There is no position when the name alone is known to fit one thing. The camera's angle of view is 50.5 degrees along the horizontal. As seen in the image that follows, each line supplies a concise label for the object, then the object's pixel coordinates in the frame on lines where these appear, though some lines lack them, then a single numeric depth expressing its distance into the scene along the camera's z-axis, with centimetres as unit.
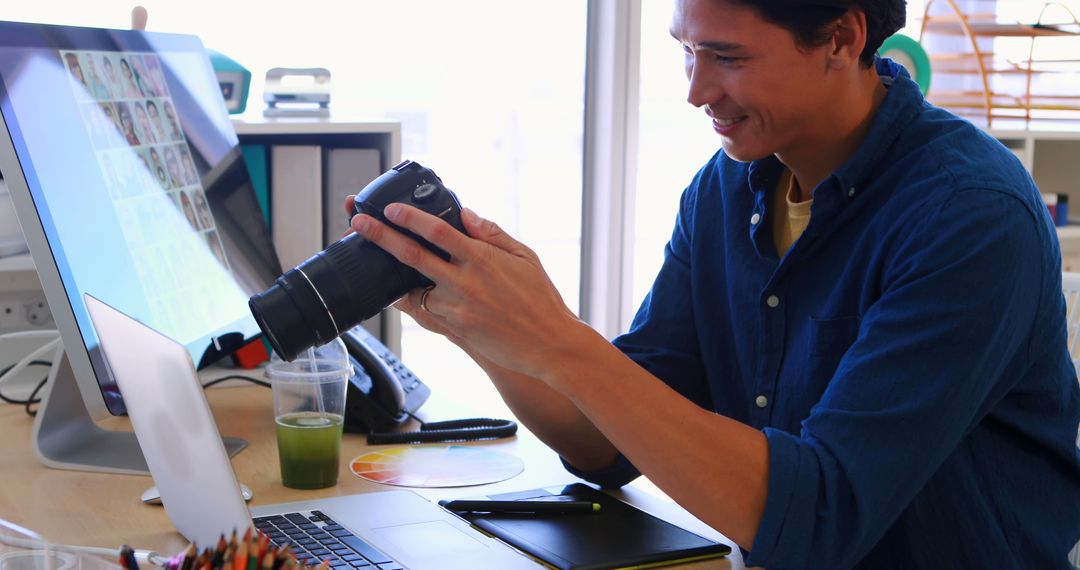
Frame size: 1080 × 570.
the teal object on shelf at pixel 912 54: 255
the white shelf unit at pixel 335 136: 175
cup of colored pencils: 57
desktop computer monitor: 107
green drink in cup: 114
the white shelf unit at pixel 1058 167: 275
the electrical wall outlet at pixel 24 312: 159
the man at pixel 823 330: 93
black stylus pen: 107
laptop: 84
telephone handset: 134
